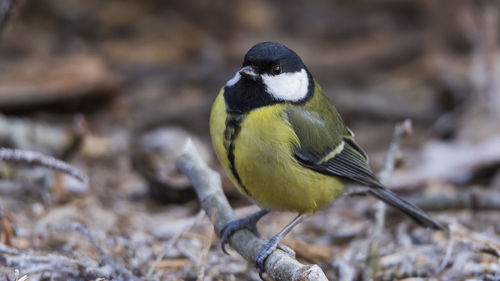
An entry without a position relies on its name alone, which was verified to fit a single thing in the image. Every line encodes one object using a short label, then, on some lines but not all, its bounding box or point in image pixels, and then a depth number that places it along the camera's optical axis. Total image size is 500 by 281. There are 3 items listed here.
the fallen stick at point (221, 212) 4.51
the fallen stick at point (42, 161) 5.26
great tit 5.31
